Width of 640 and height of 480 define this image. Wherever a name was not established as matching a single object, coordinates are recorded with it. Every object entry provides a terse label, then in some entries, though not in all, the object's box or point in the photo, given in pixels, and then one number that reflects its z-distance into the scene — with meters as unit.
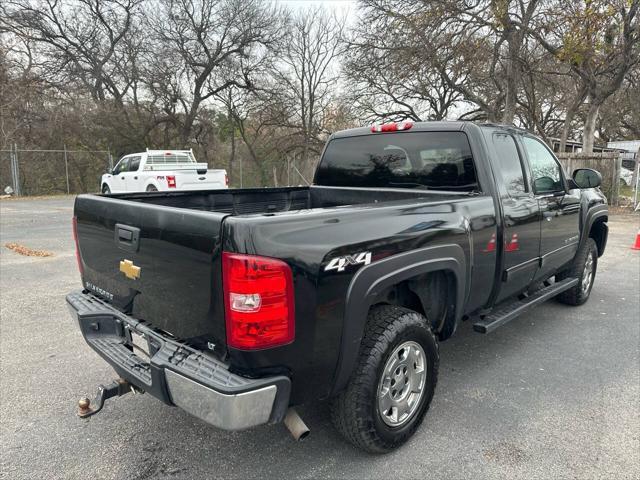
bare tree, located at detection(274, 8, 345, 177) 26.88
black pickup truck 1.96
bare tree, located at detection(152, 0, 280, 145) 24.84
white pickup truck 14.77
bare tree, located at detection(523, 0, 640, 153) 13.07
